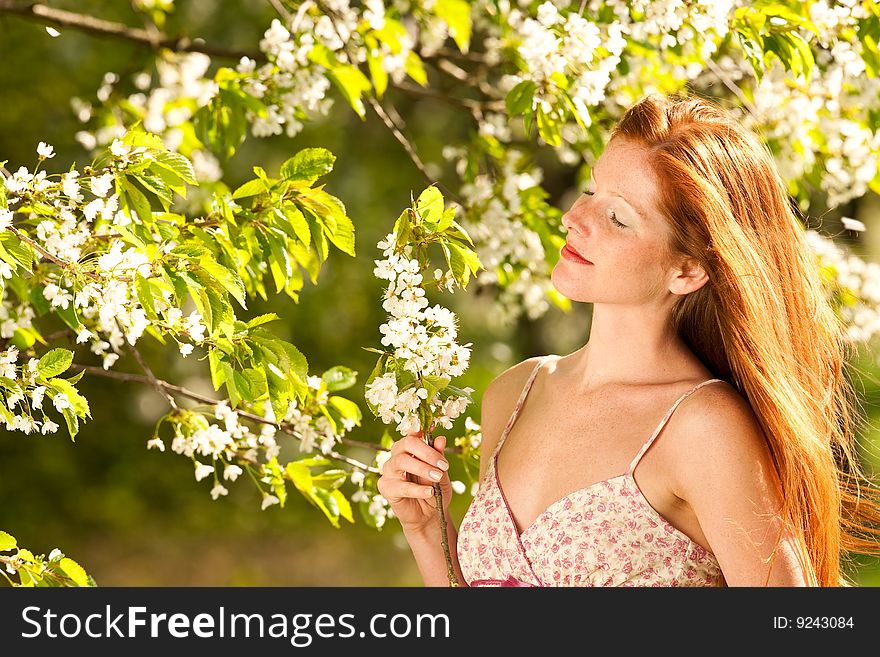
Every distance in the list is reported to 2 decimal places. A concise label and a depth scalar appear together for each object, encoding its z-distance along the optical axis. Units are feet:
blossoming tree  17.91
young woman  17.94
